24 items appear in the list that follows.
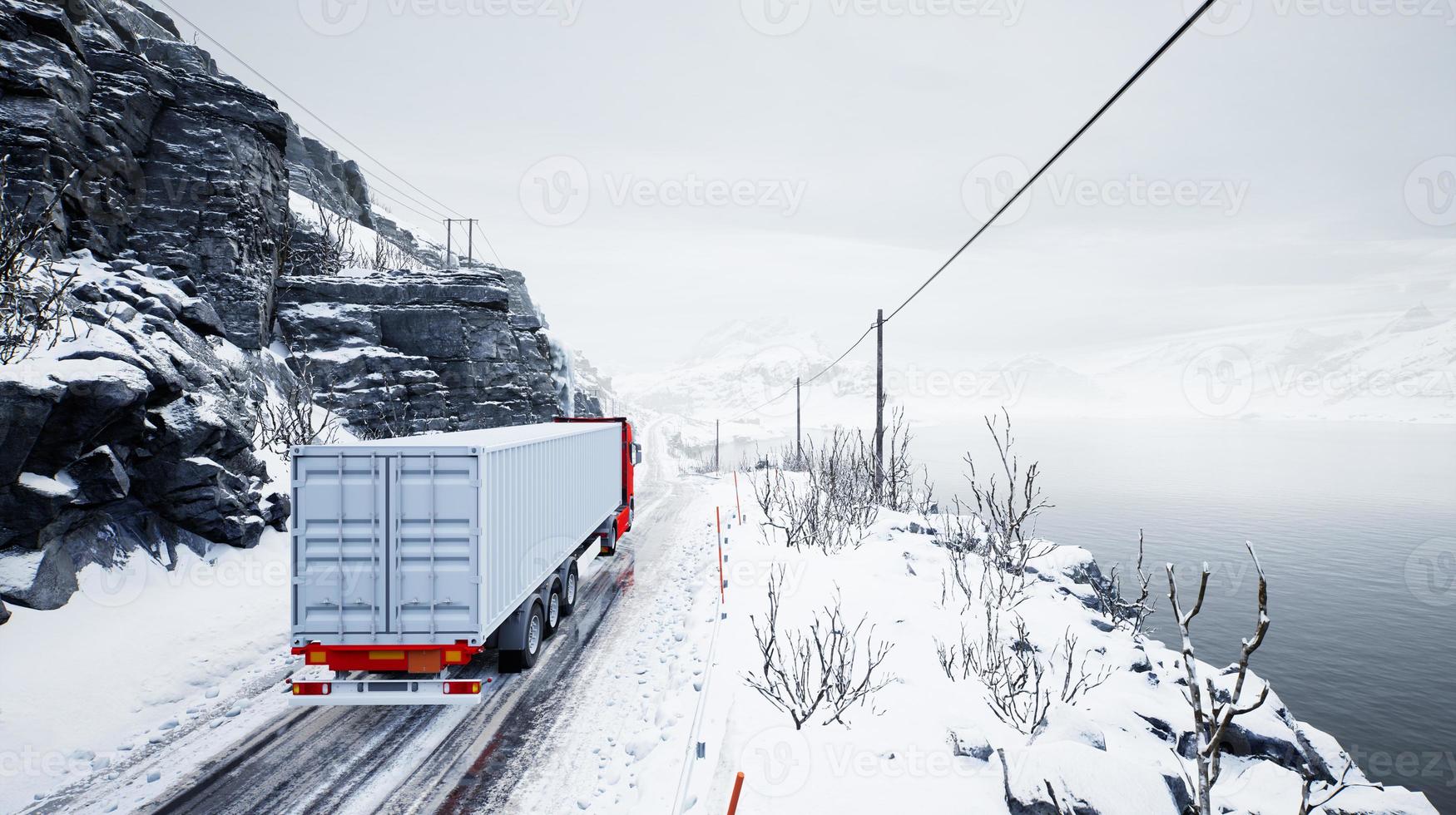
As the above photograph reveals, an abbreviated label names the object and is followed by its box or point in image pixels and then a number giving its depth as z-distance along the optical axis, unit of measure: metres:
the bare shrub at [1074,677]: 6.58
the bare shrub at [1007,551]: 8.30
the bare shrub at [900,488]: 15.57
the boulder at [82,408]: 8.48
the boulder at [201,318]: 14.23
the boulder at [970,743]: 5.52
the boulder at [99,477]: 9.00
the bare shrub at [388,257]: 28.46
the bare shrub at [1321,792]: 6.34
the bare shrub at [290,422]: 14.96
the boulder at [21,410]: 7.82
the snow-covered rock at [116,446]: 8.09
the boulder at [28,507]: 8.00
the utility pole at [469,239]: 40.09
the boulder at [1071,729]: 5.63
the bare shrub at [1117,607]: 10.41
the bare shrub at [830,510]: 14.02
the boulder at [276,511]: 12.20
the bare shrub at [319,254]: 22.20
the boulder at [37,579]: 7.80
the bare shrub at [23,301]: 8.68
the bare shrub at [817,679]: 6.19
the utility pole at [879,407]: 16.80
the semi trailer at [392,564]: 6.46
